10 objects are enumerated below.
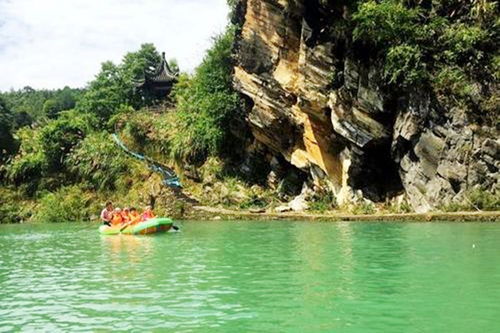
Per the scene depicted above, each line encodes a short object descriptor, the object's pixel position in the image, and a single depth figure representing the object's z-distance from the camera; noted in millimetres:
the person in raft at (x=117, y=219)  20828
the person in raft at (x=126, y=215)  20891
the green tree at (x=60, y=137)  36062
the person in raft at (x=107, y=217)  21194
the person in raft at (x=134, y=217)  20203
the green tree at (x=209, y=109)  30500
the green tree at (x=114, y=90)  41781
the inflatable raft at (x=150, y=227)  19312
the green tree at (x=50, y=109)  64062
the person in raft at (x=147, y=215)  20627
